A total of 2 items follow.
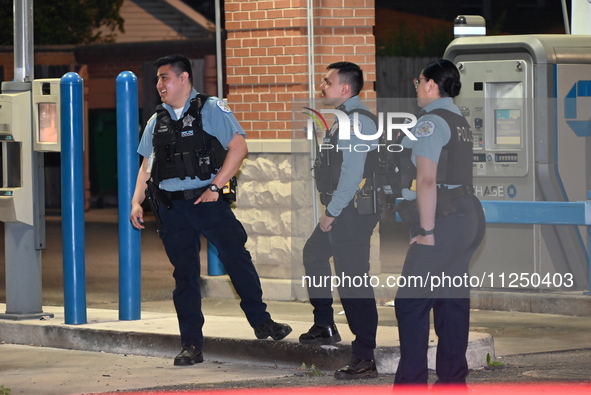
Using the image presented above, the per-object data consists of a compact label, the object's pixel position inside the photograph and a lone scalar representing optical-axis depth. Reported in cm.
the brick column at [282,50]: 1783
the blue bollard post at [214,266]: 1863
